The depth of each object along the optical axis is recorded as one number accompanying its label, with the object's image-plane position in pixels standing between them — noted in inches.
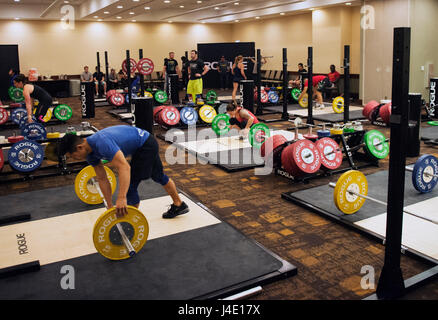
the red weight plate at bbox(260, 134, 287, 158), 158.1
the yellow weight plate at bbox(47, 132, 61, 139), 173.3
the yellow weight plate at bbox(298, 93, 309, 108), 328.8
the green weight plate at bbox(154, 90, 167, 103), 361.4
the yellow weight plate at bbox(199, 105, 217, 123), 270.8
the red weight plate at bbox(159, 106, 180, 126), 254.4
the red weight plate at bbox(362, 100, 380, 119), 255.1
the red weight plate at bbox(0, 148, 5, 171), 160.9
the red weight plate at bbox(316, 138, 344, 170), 152.6
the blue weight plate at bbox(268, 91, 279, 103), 345.2
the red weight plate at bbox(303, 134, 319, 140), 157.9
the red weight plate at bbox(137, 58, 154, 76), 278.2
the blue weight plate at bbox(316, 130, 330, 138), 157.1
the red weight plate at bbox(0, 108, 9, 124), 283.1
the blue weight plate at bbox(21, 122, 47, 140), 197.5
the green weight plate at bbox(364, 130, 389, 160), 165.5
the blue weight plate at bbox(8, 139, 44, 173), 160.4
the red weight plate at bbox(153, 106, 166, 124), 260.4
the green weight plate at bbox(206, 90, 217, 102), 329.1
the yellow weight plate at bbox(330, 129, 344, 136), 160.6
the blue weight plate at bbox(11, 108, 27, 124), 275.7
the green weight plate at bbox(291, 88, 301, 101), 355.6
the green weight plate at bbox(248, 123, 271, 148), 185.3
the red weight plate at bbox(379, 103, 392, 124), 237.6
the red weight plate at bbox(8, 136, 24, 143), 166.7
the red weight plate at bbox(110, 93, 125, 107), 350.6
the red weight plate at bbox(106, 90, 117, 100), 353.7
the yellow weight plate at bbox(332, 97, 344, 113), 292.2
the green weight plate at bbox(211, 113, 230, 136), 227.8
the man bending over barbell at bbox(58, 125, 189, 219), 87.0
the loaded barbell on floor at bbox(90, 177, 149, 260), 87.7
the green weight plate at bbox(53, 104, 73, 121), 300.6
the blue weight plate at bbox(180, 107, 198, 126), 260.5
